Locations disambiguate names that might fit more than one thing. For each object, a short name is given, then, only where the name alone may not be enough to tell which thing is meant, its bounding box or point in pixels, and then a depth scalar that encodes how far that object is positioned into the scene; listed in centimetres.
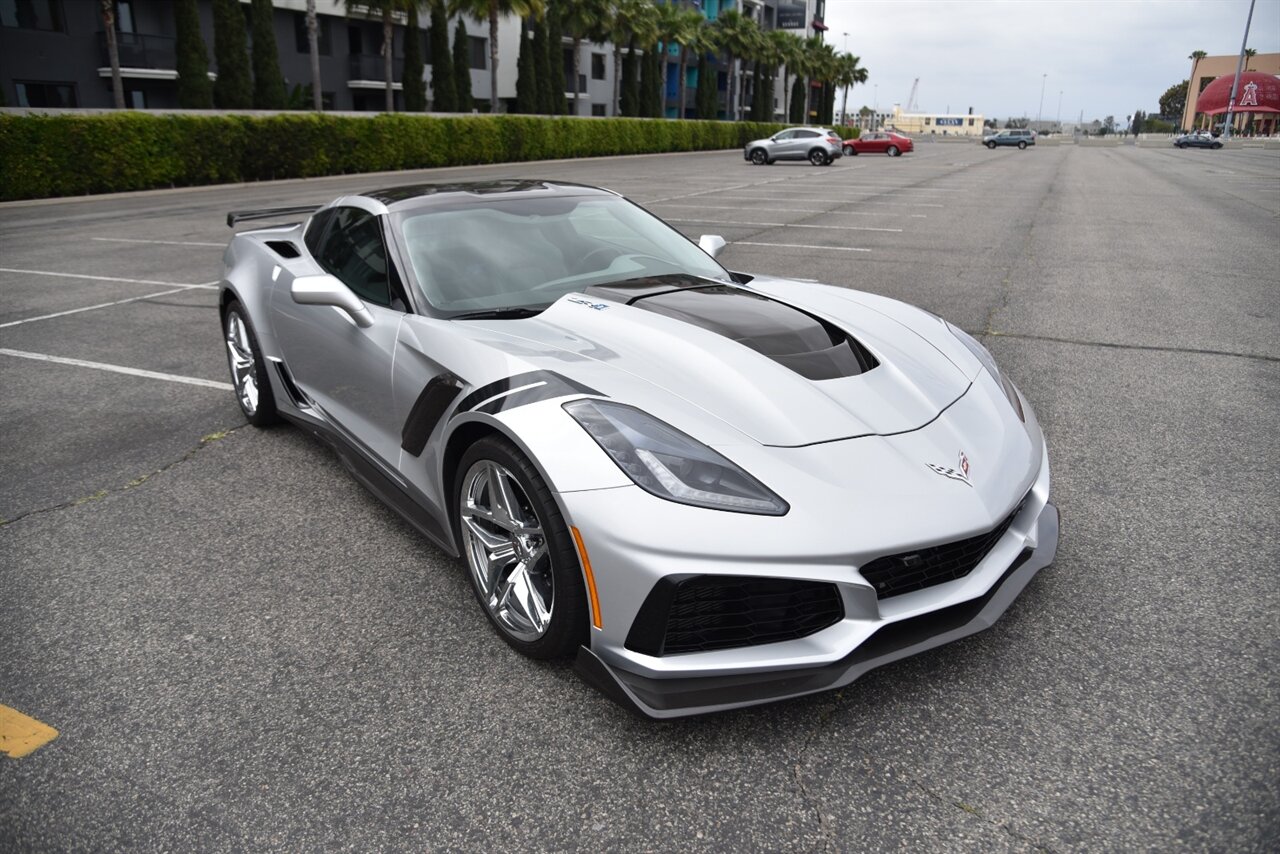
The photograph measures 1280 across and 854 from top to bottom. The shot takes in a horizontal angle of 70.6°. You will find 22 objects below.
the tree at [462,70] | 4009
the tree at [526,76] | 4384
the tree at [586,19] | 4644
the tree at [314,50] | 3105
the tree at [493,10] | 3716
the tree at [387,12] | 3453
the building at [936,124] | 15500
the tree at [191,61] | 2969
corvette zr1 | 217
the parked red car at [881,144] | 4991
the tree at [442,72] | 3828
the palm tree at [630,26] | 4850
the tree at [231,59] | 3033
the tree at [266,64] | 3165
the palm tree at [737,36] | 6862
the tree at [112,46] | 2662
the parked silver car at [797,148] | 3644
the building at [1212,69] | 13025
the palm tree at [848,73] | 9738
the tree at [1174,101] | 16729
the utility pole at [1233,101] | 7444
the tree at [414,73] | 3781
